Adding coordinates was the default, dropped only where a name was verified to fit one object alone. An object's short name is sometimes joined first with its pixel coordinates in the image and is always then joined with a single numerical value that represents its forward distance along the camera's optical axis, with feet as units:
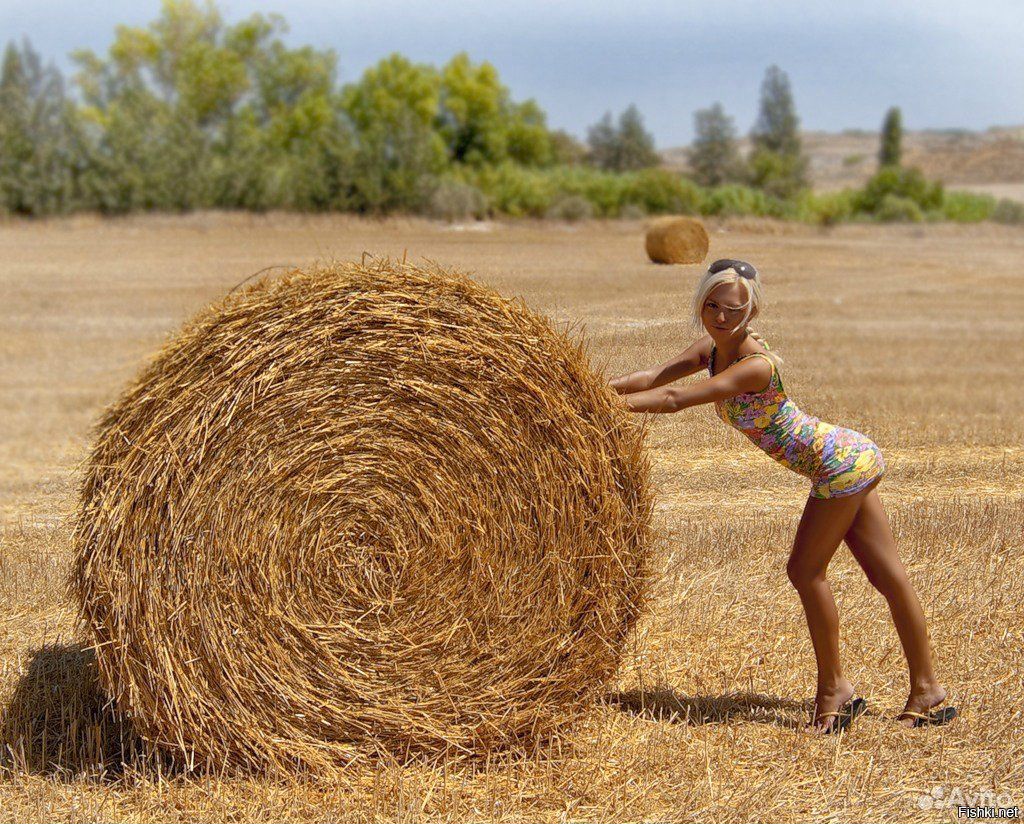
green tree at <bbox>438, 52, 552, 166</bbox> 205.46
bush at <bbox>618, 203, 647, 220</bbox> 133.80
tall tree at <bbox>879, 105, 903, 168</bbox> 309.63
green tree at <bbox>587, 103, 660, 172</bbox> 279.08
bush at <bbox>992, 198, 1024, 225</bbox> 146.72
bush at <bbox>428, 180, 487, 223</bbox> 108.37
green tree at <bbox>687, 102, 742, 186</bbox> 224.94
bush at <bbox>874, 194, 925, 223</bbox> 144.97
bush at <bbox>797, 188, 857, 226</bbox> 135.50
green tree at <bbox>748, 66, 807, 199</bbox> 312.71
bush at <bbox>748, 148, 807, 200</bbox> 183.01
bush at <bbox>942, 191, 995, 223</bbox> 153.38
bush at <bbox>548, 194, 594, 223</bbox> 127.03
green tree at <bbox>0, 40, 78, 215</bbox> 106.73
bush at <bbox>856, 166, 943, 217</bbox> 157.99
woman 13.73
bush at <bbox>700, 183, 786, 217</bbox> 135.72
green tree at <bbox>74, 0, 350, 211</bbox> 108.78
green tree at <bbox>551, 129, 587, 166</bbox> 269.44
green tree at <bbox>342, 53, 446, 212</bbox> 111.96
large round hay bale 12.55
